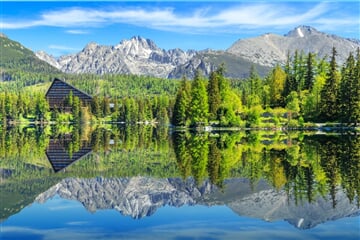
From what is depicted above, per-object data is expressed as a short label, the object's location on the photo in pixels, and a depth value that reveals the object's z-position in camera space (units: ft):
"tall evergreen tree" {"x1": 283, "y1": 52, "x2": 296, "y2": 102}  386.11
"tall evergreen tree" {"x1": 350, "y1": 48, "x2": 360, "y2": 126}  292.49
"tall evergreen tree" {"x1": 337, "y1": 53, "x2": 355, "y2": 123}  300.40
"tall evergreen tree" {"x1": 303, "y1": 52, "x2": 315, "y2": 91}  394.32
